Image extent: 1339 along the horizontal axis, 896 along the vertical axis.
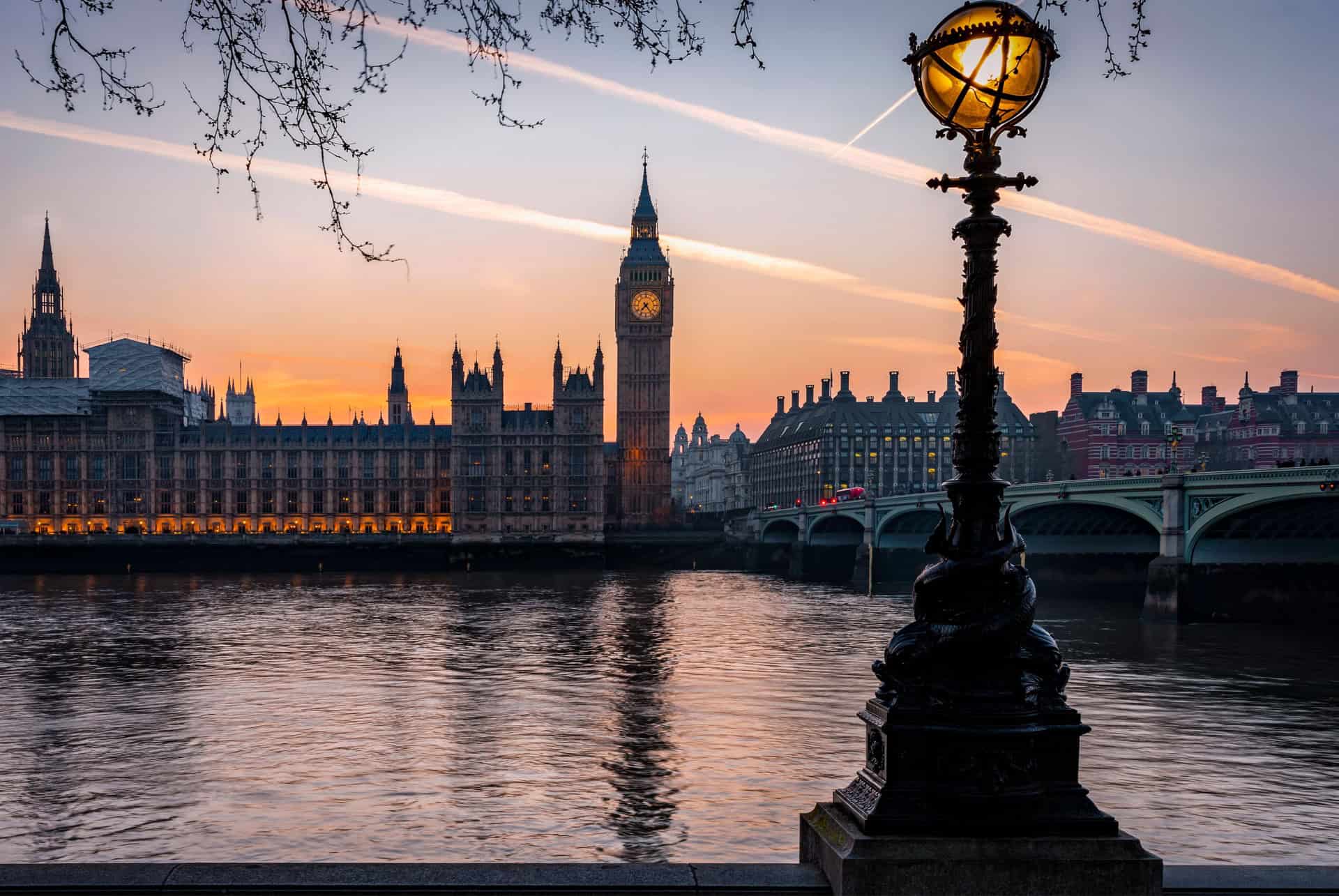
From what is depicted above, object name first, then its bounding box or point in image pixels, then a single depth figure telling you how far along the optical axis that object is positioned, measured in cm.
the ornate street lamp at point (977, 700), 548
